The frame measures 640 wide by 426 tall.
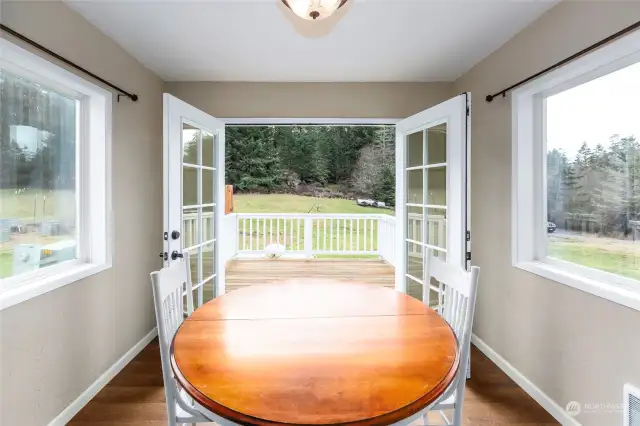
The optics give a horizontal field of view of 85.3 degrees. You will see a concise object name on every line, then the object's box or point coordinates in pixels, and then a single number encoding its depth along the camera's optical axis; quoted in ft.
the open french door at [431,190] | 7.64
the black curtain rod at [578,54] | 5.01
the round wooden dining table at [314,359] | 2.81
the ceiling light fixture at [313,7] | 4.04
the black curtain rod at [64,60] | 5.06
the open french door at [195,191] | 7.86
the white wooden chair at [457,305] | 4.52
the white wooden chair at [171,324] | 4.22
